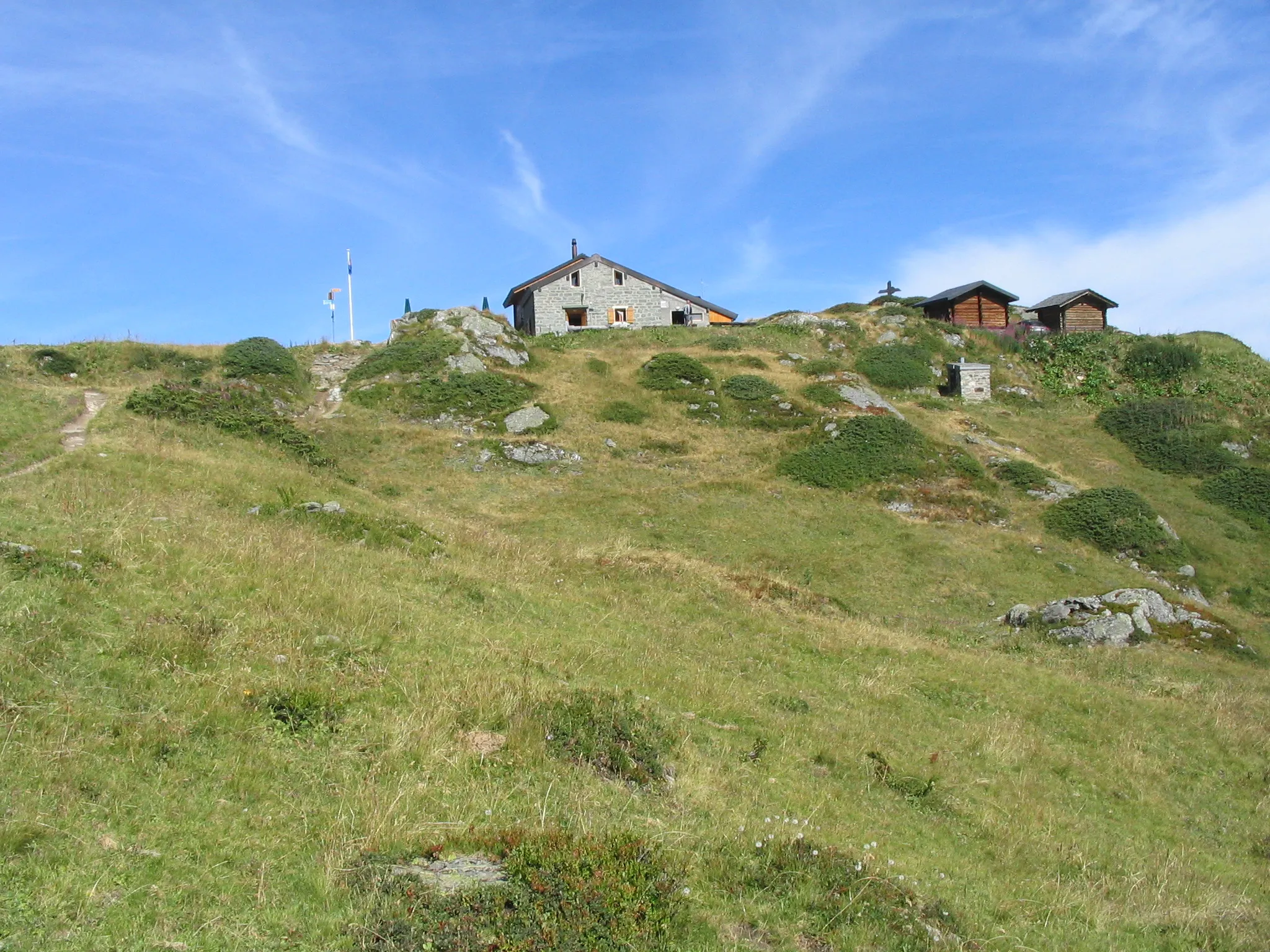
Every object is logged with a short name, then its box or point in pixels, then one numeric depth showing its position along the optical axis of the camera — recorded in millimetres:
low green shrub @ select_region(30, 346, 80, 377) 39000
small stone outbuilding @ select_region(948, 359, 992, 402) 55000
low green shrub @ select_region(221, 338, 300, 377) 42469
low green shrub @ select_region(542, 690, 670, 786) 8906
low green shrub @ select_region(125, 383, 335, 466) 30281
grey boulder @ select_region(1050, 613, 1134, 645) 22797
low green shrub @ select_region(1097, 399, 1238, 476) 45438
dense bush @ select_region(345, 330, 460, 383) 46312
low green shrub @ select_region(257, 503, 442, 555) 18388
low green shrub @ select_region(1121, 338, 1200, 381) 57125
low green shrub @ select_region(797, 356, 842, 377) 52188
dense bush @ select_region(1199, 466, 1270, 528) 40344
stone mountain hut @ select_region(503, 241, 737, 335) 65688
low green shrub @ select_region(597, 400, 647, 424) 44344
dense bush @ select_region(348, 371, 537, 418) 42875
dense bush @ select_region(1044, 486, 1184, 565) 33906
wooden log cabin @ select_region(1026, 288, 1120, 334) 66125
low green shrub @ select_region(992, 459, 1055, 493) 38781
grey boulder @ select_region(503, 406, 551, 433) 41375
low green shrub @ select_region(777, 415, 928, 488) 38500
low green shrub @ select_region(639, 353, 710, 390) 49250
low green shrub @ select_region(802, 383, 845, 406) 47375
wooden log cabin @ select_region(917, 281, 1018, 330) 68125
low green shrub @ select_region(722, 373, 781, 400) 48031
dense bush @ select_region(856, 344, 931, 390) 54719
